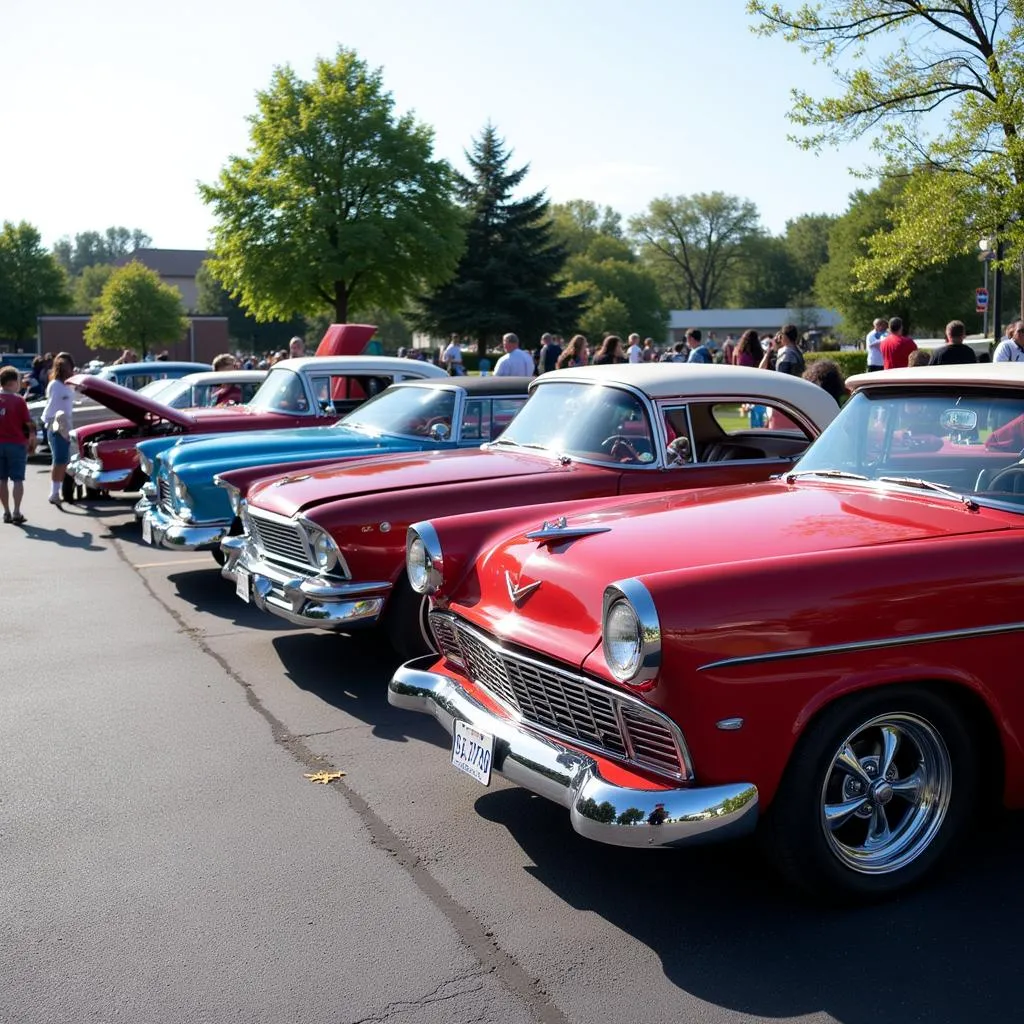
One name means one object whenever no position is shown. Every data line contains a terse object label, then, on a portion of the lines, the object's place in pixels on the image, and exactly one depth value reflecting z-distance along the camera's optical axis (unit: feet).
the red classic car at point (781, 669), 11.17
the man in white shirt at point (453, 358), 83.30
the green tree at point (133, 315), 196.44
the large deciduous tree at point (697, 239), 353.31
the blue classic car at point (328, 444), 28.73
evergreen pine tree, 172.86
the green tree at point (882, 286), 192.65
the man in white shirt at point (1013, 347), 41.91
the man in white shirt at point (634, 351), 70.60
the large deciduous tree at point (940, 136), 58.59
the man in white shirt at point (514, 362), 50.52
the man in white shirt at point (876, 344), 54.90
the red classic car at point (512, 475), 20.61
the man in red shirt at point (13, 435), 42.80
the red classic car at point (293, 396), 36.94
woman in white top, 47.16
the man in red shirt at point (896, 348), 46.73
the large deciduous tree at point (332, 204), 97.66
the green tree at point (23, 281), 234.99
